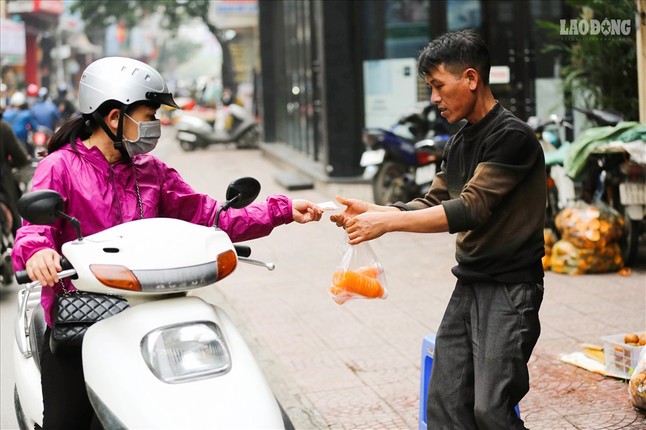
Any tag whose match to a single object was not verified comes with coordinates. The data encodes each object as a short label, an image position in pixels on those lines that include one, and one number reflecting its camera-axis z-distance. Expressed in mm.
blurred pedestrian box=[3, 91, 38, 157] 15875
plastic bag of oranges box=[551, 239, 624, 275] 8547
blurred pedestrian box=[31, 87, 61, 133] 20875
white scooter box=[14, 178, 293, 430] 2768
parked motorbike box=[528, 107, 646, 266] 8305
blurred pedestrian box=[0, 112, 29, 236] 9828
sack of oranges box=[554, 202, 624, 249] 8477
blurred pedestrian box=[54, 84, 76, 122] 25203
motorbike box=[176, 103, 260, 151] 26312
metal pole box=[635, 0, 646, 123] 7656
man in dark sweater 3273
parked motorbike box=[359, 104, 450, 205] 11289
